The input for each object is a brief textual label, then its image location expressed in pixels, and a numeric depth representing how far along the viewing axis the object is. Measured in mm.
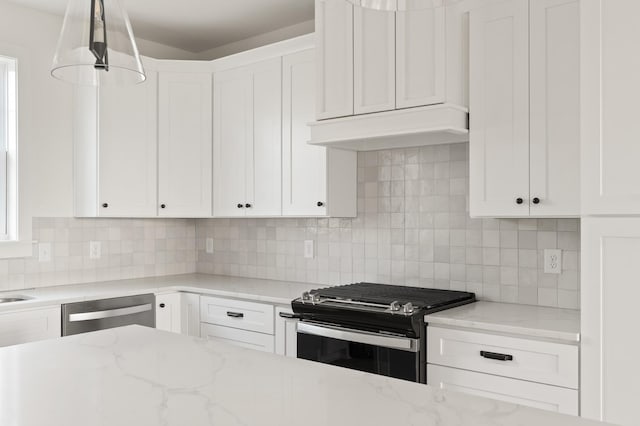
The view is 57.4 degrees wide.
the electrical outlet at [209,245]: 4527
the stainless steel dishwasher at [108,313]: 3242
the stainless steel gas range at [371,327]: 2625
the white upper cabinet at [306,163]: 3426
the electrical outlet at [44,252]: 3695
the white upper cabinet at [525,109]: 2484
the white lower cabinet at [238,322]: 3355
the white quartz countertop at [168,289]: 3236
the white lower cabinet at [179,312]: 3680
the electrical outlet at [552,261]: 2859
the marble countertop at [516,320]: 2336
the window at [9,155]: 3598
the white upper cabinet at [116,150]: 3729
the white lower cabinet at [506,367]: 2279
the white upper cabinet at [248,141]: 3652
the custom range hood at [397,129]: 2732
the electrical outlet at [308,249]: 3895
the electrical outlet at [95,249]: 3973
